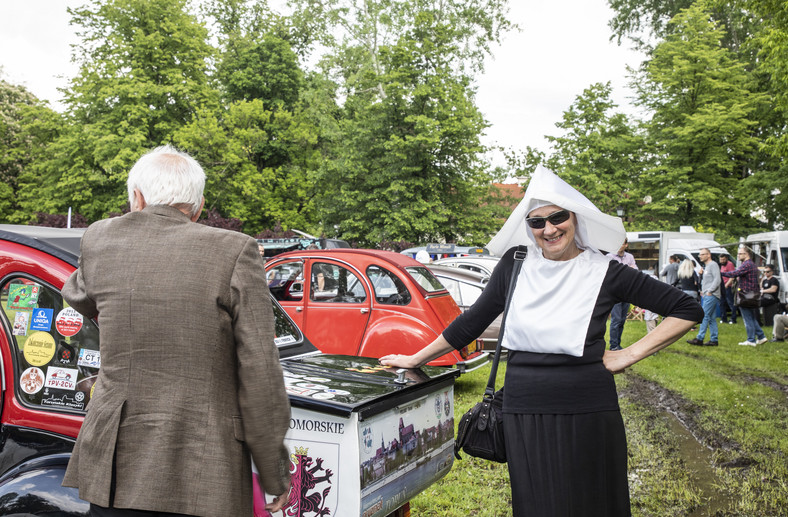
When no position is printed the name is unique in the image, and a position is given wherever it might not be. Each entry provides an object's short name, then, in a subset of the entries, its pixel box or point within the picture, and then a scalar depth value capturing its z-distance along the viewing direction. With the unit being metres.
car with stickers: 2.48
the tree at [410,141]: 29.38
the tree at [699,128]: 25.44
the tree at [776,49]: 10.20
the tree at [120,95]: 30.34
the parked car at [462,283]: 11.24
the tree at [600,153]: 29.67
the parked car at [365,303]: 7.49
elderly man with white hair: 1.84
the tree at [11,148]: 37.31
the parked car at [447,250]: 20.78
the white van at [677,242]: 21.95
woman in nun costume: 2.51
